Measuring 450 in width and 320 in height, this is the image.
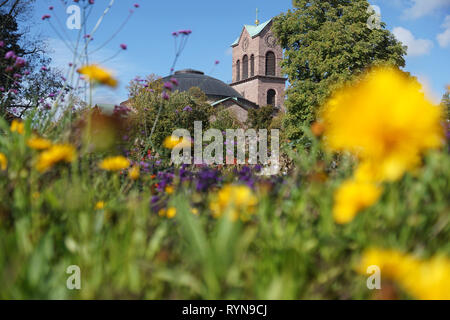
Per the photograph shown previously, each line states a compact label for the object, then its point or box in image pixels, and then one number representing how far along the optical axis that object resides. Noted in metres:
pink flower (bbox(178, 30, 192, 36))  3.97
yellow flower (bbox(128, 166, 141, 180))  2.28
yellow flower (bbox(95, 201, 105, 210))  1.91
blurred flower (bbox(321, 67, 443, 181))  0.88
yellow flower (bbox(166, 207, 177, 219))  1.78
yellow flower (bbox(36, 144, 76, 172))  1.62
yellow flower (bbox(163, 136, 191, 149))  2.75
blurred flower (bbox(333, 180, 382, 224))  0.94
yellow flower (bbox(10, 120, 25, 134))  2.16
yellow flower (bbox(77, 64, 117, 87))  1.67
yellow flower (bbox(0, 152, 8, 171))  1.94
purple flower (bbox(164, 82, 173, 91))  3.71
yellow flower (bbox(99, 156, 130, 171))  2.16
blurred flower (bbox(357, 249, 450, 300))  0.82
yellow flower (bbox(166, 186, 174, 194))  2.25
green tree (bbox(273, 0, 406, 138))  19.33
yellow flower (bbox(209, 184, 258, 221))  1.25
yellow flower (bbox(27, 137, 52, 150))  1.80
